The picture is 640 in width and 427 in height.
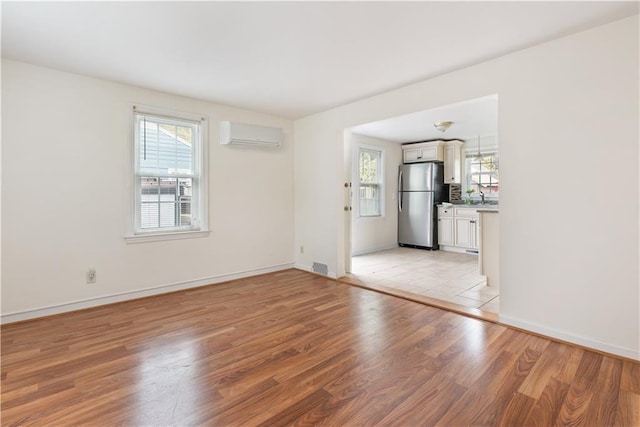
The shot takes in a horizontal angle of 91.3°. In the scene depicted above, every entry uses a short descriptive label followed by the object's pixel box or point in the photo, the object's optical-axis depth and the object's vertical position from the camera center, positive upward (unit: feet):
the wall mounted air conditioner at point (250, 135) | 13.12 +3.50
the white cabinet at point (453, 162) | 20.94 +3.55
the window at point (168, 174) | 11.44 +1.56
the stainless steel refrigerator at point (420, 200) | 20.74 +1.01
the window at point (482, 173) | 20.76 +2.81
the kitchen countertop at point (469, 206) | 19.39 +0.56
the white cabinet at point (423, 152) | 20.81 +4.31
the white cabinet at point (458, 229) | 19.43 -0.91
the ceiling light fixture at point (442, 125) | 15.21 +4.40
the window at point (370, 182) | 20.21 +2.18
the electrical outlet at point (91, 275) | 10.33 -2.01
